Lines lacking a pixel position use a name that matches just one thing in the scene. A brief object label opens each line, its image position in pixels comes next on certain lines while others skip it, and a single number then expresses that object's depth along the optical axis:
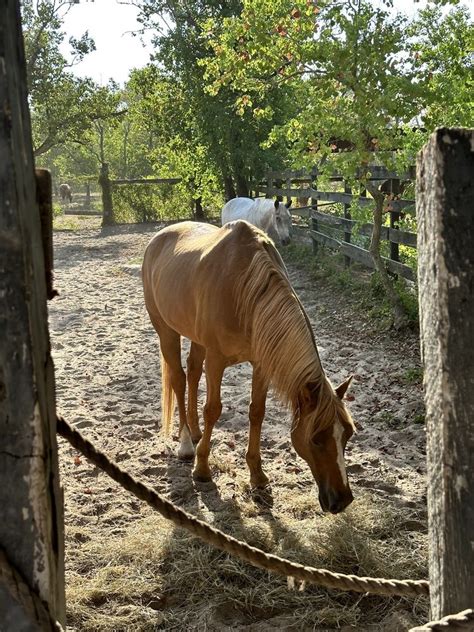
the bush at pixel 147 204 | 19.75
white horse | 11.16
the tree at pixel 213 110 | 14.50
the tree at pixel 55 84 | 18.06
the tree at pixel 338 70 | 5.45
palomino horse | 2.67
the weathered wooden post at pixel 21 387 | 0.80
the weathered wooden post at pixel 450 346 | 0.93
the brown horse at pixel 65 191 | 36.31
